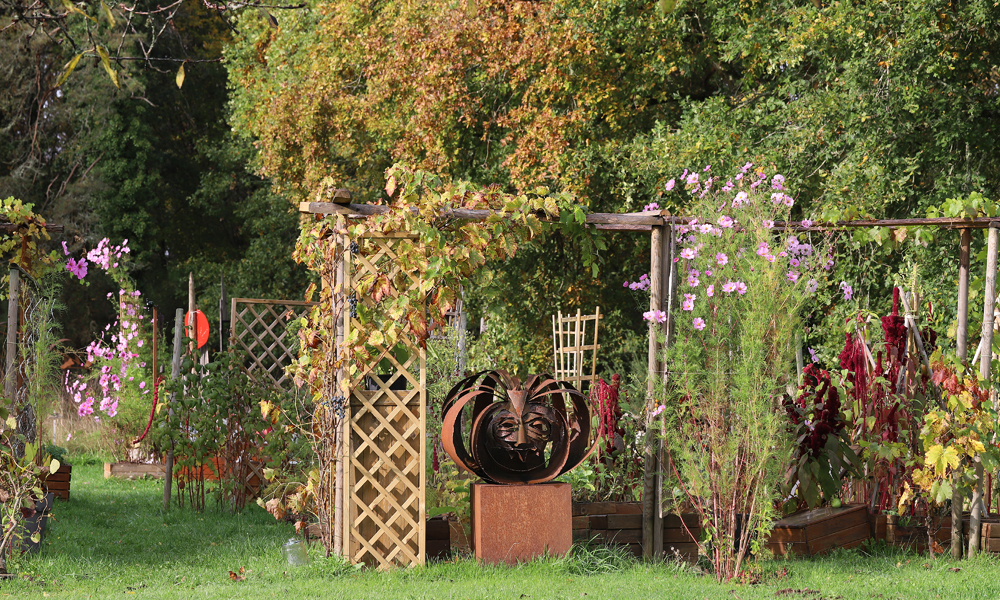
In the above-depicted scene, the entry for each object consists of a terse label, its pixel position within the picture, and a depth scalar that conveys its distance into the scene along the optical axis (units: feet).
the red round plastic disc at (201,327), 57.77
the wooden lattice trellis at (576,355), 65.87
